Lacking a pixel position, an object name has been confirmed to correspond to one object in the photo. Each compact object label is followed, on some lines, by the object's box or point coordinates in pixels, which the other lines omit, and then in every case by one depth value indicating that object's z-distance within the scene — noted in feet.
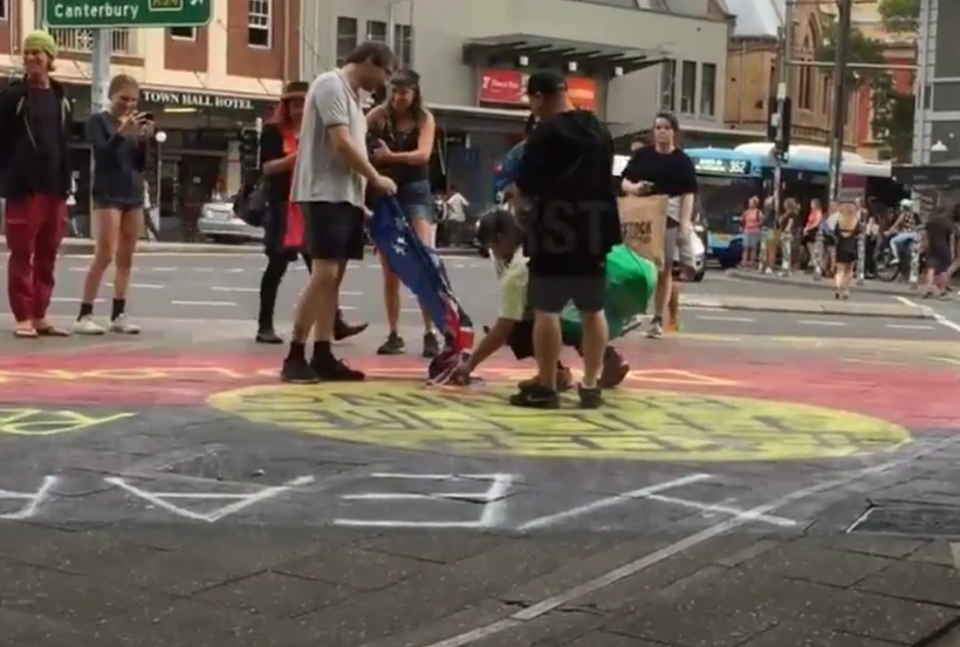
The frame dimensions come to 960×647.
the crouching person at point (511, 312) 26.63
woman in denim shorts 32.37
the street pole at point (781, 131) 112.06
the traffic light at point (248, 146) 96.53
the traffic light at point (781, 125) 111.04
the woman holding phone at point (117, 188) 36.04
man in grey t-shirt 27.04
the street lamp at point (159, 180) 133.81
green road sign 53.98
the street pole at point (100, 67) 53.72
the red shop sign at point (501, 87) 162.81
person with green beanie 34.47
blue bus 131.95
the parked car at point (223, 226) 127.13
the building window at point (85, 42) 131.95
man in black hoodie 25.07
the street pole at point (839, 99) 114.52
